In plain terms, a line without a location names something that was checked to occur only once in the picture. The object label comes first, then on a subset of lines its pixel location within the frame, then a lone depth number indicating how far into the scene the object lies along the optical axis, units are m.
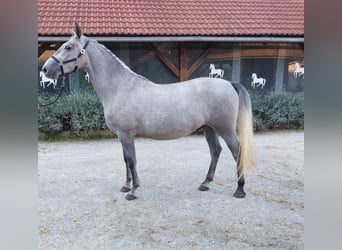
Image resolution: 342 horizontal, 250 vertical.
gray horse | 2.35
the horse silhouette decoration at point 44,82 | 3.57
